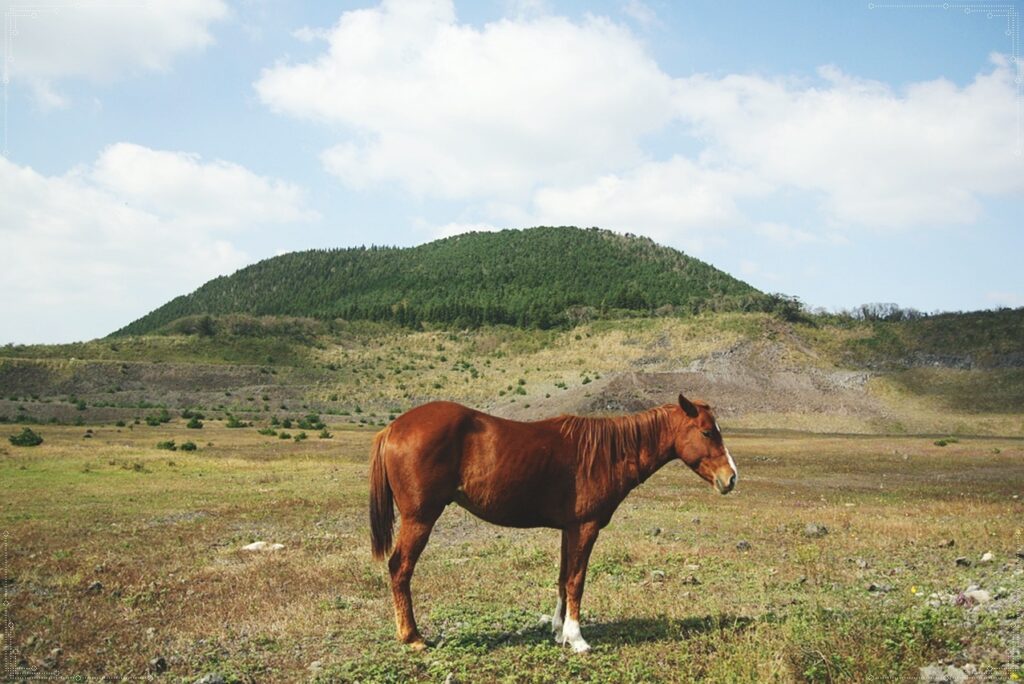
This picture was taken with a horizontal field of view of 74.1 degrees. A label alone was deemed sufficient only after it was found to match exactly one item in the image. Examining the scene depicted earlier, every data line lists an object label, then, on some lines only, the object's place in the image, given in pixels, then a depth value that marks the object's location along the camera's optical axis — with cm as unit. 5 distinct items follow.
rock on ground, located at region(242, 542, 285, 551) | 1429
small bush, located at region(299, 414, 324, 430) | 5764
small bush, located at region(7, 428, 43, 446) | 3675
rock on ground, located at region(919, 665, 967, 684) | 638
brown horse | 769
